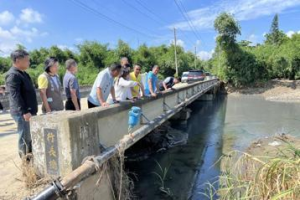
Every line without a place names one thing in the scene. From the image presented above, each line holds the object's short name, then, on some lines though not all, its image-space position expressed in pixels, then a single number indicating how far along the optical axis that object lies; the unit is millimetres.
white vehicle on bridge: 21075
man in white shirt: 3666
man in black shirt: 2854
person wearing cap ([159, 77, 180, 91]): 8262
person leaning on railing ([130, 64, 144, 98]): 5198
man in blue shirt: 5814
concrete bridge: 2409
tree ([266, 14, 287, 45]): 52151
